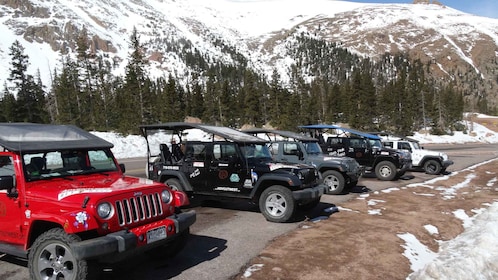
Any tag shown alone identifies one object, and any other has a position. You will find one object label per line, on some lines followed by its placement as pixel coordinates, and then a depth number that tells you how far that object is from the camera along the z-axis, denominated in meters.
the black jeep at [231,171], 8.63
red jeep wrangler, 4.52
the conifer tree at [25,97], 49.62
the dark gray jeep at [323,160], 12.80
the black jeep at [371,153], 16.62
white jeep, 18.95
